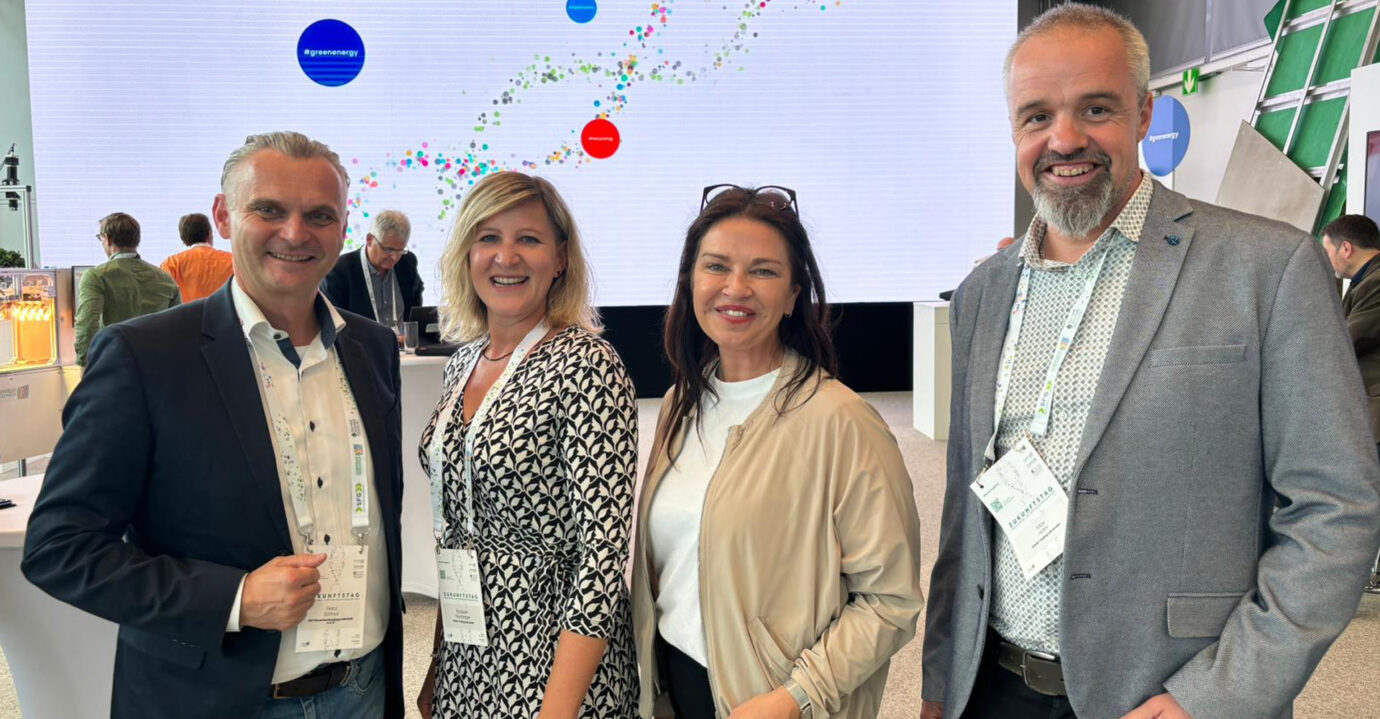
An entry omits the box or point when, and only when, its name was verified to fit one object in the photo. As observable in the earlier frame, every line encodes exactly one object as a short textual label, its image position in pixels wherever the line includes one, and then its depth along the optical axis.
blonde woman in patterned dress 1.58
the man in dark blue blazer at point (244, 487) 1.36
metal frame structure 6.61
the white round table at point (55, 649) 2.23
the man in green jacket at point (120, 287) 5.83
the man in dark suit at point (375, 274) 5.32
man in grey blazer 1.26
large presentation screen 8.42
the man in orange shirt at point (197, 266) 6.80
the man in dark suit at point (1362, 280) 4.27
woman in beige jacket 1.56
